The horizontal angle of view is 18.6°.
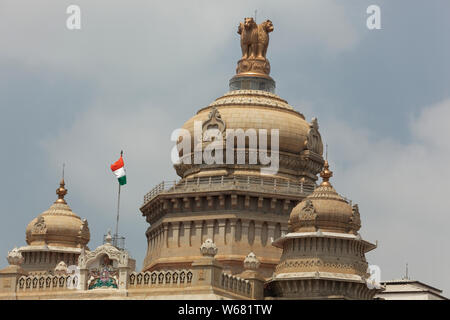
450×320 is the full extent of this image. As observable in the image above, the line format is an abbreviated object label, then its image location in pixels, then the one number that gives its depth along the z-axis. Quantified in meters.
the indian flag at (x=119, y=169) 96.19
